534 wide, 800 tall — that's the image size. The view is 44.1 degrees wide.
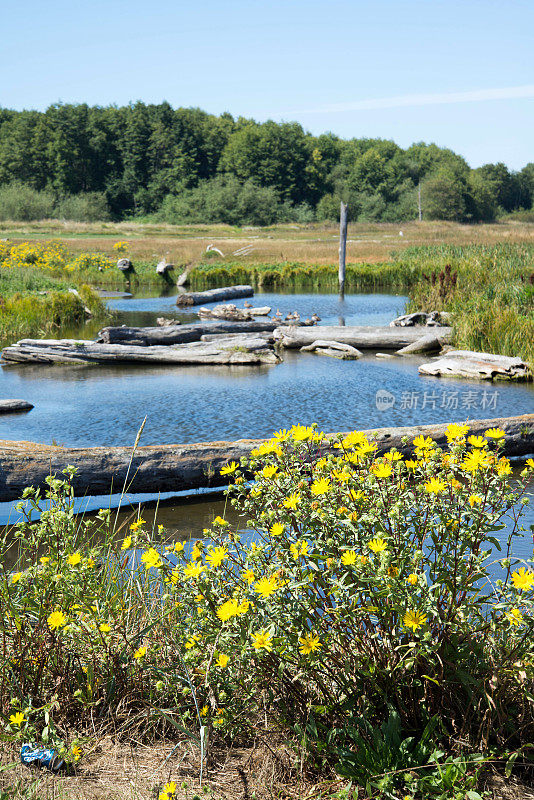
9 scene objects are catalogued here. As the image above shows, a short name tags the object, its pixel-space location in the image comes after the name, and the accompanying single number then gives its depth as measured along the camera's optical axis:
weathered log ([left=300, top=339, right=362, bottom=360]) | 13.79
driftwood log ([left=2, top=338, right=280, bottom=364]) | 13.05
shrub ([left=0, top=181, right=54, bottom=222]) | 66.81
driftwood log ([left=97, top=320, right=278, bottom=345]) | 13.80
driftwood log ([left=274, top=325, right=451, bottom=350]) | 14.44
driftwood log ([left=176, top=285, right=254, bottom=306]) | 21.73
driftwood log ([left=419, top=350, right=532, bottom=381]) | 11.23
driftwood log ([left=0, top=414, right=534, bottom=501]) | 5.23
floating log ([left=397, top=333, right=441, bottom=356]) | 14.08
